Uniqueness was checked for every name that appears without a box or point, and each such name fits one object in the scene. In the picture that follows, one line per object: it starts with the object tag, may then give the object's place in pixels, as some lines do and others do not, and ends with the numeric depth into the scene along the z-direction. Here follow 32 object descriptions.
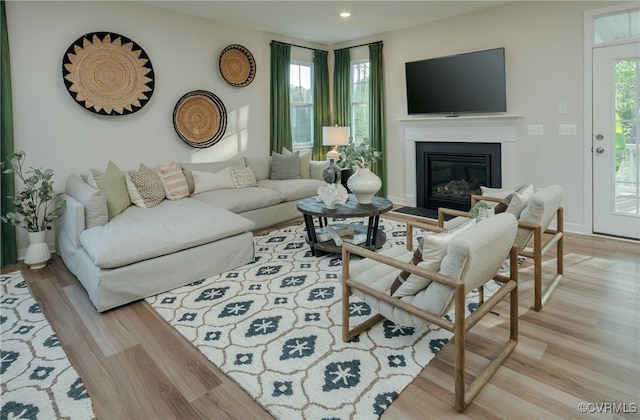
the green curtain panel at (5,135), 3.56
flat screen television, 4.74
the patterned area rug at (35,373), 1.73
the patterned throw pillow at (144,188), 3.79
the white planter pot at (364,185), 3.61
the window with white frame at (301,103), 6.27
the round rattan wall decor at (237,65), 5.25
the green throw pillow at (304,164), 5.47
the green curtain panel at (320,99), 6.43
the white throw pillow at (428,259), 1.76
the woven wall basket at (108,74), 4.03
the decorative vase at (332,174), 3.90
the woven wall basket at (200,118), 4.90
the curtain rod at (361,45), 5.88
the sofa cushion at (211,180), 4.54
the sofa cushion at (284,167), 5.32
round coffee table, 3.39
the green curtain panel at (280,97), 5.82
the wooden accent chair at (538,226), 2.48
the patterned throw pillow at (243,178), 4.84
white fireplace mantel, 4.70
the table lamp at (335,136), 5.95
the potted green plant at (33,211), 3.48
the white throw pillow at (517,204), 2.63
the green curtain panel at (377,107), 5.91
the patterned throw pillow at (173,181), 4.14
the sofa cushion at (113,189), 3.44
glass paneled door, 3.82
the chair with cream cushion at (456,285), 1.63
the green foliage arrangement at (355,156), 3.67
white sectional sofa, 2.67
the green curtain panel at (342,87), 6.34
